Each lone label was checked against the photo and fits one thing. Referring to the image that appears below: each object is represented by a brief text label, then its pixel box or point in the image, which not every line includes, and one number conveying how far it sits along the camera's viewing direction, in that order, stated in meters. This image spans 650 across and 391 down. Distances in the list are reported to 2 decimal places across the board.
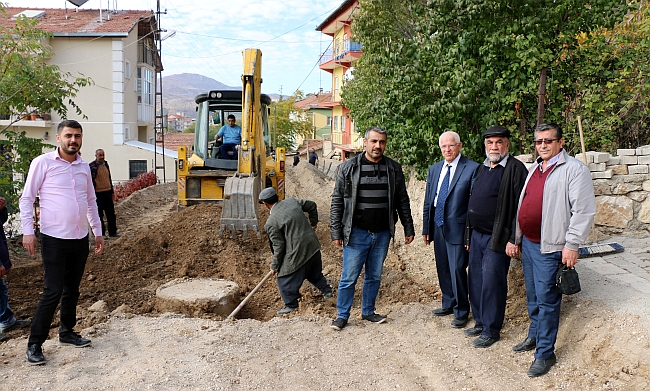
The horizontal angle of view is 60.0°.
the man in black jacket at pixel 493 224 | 4.68
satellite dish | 12.18
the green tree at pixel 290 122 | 43.06
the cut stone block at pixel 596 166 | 7.97
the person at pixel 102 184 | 10.31
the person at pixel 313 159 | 35.91
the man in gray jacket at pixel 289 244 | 6.30
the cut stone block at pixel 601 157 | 7.91
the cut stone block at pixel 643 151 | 7.84
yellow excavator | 9.16
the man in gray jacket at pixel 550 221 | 4.06
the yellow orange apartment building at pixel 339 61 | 31.64
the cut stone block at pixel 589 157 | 7.97
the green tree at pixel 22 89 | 8.60
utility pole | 23.60
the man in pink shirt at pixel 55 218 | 4.57
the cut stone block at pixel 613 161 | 7.99
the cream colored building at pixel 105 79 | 23.97
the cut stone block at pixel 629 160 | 7.89
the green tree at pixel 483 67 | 8.14
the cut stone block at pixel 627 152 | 7.91
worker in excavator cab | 11.91
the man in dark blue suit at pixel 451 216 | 5.24
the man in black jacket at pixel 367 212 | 5.31
